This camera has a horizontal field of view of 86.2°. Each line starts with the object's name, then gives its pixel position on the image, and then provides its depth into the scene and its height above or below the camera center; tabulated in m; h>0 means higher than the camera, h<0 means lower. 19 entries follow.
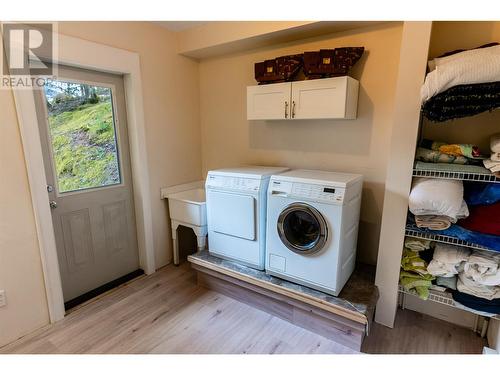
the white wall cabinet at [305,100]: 2.03 +0.24
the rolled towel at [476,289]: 1.65 -0.99
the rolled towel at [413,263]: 1.88 -0.93
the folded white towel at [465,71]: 1.34 +0.30
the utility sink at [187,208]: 2.60 -0.77
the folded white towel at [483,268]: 1.61 -0.84
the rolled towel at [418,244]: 1.92 -0.81
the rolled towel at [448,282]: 1.80 -1.01
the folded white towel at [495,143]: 1.48 -0.08
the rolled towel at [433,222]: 1.69 -0.58
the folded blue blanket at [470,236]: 1.56 -0.64
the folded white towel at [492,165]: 1.48 -0.20
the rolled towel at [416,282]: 1.86 -1.06
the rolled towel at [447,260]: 1.74 -0.84
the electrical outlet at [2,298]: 1.82 -1.13
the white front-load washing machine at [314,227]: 1.81 -0.70
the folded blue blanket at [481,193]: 1.60 -0.39
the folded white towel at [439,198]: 1.61 -0.41
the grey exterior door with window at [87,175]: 2.11 -0.39
